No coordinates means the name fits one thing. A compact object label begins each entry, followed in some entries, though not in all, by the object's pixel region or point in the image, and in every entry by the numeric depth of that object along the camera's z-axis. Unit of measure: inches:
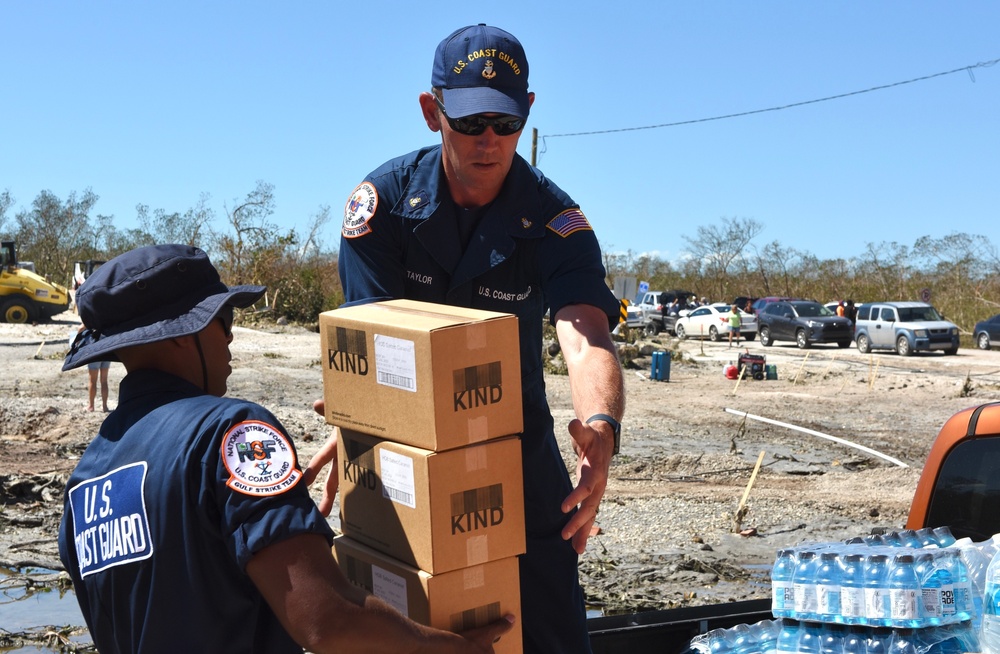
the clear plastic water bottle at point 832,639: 124.7
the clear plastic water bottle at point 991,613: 124.3
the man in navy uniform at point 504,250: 109.5
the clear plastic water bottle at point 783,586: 128.8
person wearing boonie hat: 72.8
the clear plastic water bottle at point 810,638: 126.6
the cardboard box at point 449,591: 88.1
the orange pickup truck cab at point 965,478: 143.9
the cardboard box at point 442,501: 86.2
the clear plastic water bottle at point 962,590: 123.1
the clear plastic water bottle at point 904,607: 120.1
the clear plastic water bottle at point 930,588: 121.0
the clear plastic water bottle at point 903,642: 120.7
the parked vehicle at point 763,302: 1530.6
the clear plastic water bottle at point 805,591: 126.5
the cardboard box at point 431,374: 84.9
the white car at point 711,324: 1502.2
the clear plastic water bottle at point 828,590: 124.7
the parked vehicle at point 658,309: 1568.7
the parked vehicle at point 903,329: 1149.1
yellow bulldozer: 1151.0
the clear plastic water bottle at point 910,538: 140.3
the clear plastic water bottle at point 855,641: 123.6
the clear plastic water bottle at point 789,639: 128.2
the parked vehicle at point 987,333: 1226.6
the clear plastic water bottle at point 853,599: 122.5
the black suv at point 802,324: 1304.1
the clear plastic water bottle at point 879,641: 121.9
